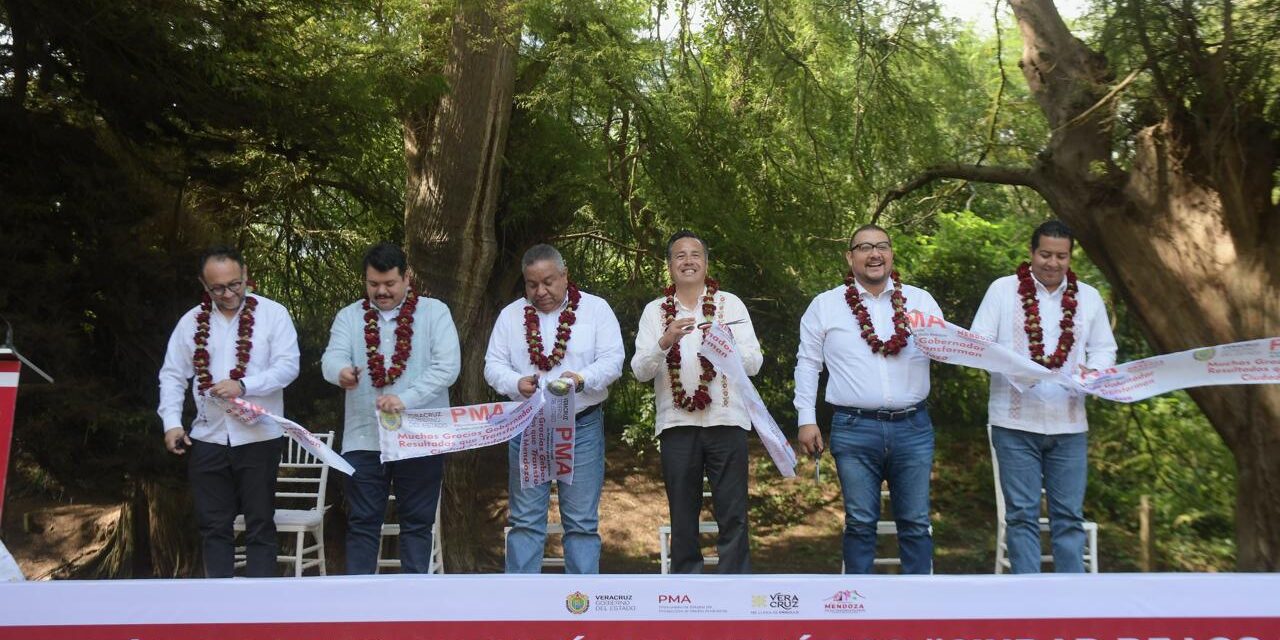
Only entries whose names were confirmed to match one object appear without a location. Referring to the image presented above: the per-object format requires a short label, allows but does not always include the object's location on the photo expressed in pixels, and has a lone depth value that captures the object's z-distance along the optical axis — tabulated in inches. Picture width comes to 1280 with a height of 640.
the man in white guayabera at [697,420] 180.2
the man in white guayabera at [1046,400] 178.1
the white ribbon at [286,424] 172.7
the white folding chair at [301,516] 260.4
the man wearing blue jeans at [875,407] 178.5
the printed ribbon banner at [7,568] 142.5
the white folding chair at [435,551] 269.6
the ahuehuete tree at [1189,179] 232.4
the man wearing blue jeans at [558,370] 181.3
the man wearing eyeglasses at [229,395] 179.0
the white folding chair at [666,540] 236.2
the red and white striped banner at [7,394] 153.3
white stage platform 117.7
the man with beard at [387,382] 182.9
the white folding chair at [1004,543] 244.2
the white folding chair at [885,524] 255.3
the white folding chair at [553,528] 278.7
